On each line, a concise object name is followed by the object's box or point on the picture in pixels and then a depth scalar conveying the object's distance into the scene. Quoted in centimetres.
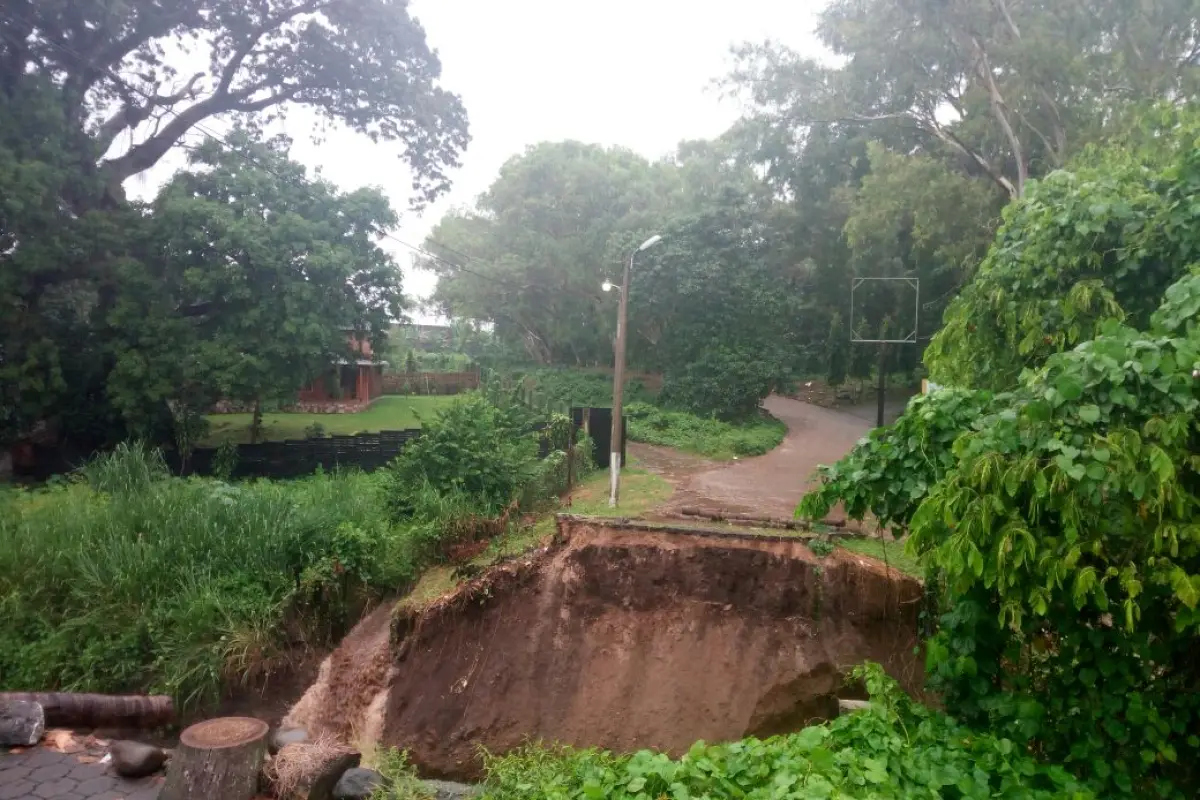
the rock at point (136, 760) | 639
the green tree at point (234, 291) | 1410
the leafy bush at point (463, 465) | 1046
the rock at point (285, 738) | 707
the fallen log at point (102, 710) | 707
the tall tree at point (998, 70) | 1240
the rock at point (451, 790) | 645
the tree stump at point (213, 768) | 559
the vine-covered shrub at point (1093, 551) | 311
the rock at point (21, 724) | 657
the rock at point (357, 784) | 598
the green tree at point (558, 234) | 2455
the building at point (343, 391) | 2411
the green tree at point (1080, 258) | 494
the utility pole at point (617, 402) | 1077
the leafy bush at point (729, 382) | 2005
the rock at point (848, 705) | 535
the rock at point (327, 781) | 574
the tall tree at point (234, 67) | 1342
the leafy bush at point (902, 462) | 453
